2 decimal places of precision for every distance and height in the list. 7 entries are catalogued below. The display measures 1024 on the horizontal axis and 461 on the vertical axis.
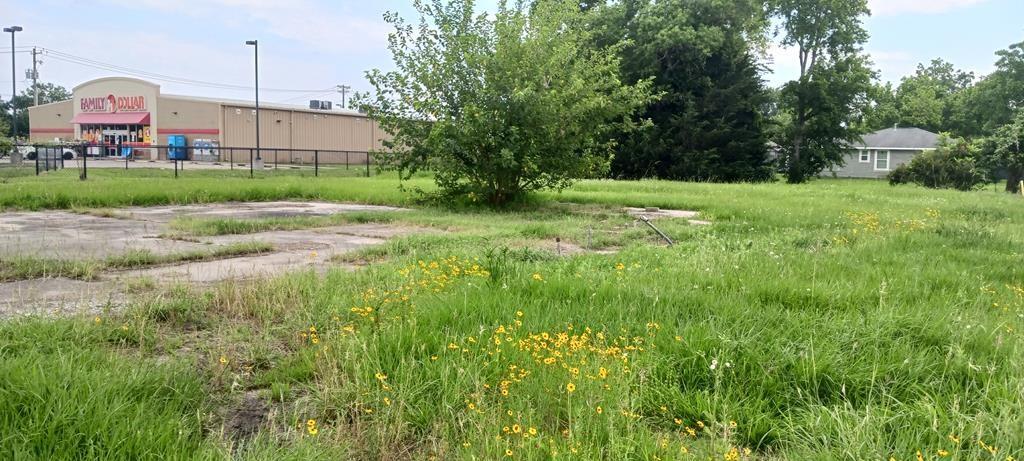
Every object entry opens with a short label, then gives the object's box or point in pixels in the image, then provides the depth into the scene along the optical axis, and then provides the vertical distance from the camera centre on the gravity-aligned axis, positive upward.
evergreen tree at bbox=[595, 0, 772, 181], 35.22 +4.32
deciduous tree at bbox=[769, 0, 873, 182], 42.22 +5.76
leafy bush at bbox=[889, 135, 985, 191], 33.34 +0.69
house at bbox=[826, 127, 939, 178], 54.03 +2.47
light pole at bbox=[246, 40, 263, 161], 43.28 +7.10
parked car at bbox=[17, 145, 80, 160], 38.09 +0.51
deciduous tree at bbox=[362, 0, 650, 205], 12.05 +1.22
